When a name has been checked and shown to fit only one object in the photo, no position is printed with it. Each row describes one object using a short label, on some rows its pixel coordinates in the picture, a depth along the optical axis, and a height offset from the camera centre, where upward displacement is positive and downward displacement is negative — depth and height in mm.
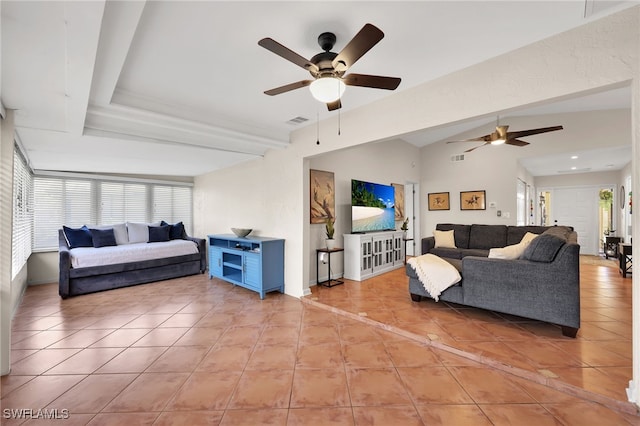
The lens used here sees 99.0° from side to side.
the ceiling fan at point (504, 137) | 4059 +1147
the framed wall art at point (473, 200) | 6203 +257
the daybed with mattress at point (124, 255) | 4332 -758
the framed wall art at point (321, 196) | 4430 +273
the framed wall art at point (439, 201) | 6788 +269
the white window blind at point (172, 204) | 6512 +216
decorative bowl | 4652 -334
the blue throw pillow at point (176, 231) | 6203 -421
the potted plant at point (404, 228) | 5977 -364
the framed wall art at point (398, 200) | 6289 +272
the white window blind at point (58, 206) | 5129 +144
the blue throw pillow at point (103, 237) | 5133 -464
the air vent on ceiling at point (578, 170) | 7438 +1132
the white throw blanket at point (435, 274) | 3184 -748
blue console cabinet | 4020 -797
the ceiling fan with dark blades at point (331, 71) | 1629 +947
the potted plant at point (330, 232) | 4418 -331
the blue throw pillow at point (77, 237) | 4984 -431
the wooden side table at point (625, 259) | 4706 -869
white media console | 4793 -791
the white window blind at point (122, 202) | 5866 +240
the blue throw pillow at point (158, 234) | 5875 -456
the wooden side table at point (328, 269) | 4367 -947
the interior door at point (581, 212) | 7801 -42
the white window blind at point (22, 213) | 3605 +10
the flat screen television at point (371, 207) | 4949 +92
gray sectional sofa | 2555 -753
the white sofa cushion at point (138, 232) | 5719 -400
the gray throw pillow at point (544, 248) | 2656 -367
